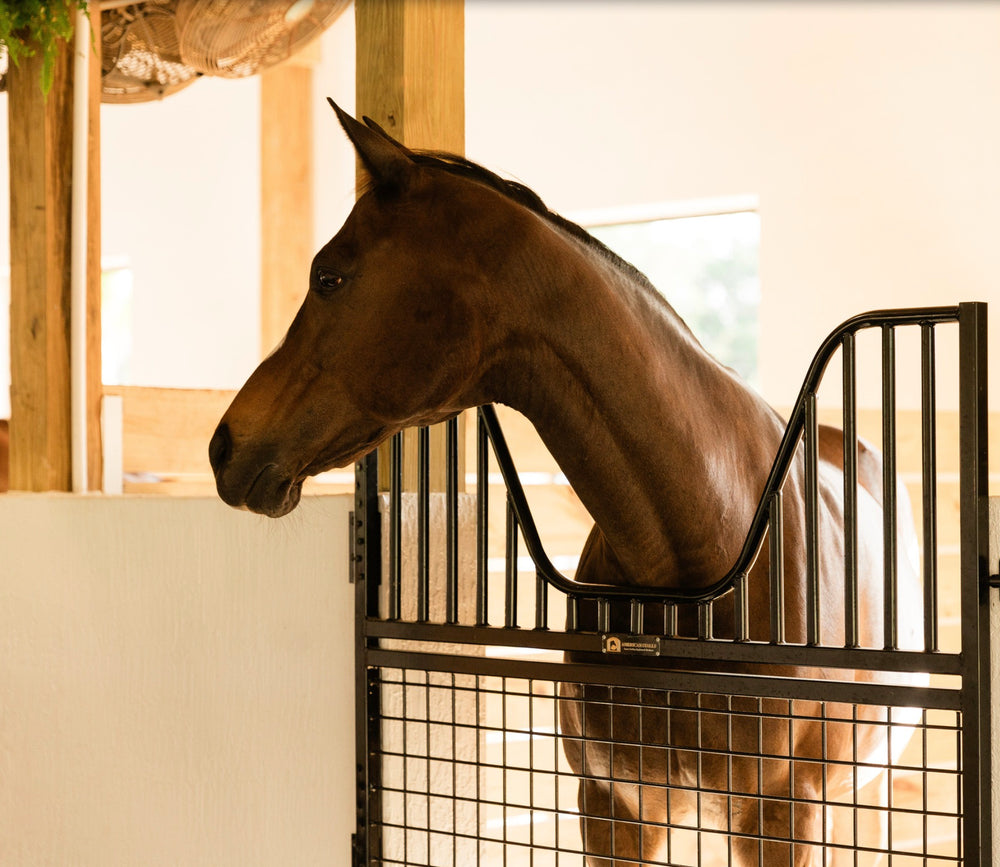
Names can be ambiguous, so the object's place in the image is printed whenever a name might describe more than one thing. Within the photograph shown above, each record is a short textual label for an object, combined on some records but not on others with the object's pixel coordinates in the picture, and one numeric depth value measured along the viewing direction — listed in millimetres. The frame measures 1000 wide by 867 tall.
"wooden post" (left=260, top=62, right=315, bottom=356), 14994
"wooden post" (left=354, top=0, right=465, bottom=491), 5970
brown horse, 5293
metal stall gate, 5047
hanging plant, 6526
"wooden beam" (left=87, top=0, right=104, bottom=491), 6723
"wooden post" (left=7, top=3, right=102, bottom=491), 6687
